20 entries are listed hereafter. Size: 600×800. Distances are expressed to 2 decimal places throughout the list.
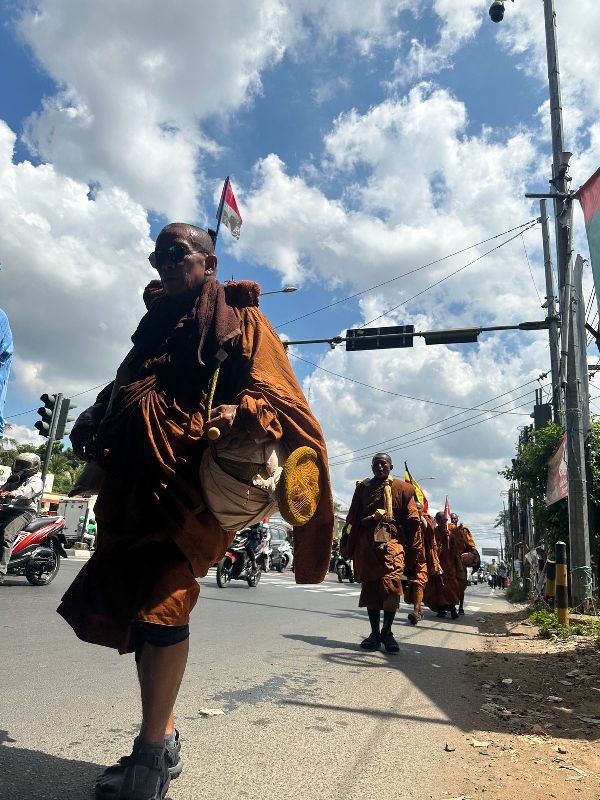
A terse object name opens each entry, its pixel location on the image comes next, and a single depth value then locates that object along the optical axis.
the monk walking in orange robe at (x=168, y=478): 1.83
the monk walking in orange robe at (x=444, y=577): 9.93
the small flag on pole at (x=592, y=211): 4.97
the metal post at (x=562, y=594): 7.34
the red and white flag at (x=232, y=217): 5.31
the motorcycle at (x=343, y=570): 19.92
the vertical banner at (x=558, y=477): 9.62
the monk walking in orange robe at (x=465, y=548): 10.62
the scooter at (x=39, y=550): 8.11
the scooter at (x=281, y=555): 26.20
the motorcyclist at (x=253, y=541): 12.34
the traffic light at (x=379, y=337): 13.42
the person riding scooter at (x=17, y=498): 7.57
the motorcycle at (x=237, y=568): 11.79
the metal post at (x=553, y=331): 14.13
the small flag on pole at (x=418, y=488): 11.86
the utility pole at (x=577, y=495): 8.89
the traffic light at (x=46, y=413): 12.55
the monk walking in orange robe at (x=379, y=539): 5.39
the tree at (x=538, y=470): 12.05
